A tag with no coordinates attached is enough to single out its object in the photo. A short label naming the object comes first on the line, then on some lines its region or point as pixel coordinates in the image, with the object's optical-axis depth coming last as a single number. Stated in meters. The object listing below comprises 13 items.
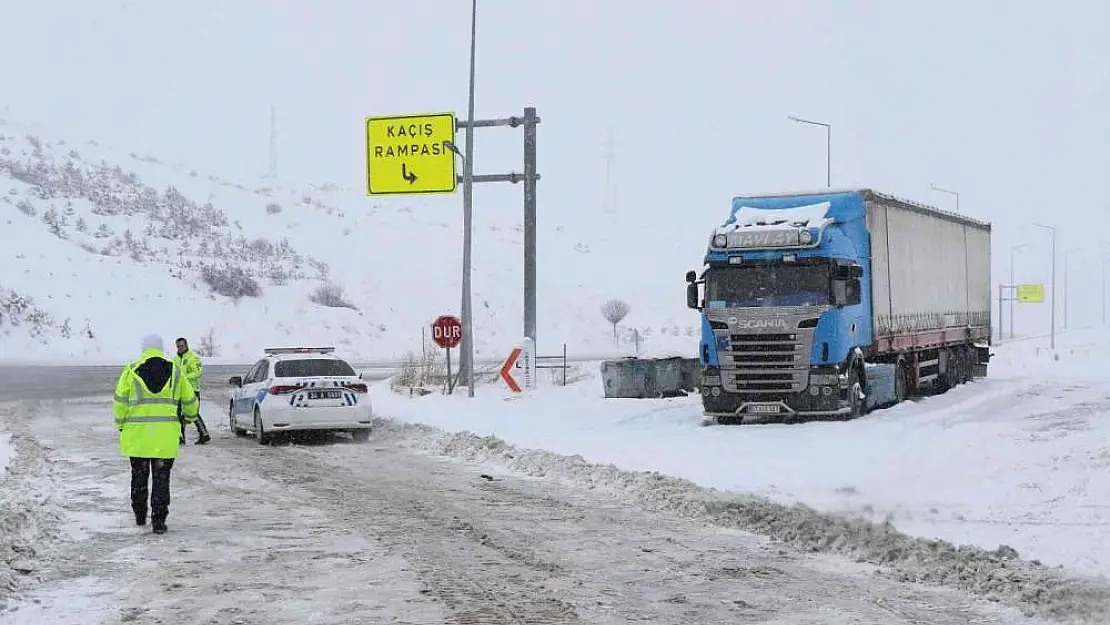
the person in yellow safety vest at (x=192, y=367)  19.20
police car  20.11
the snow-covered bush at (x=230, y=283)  61.47
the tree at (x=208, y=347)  53.75
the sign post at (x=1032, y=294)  121.75
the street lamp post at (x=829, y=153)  41.28
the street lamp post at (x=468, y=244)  27.92
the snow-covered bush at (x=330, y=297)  64.06
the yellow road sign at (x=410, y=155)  29.77
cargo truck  20.73
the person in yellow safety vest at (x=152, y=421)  11.59
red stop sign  26.84
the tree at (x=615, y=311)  73.19
